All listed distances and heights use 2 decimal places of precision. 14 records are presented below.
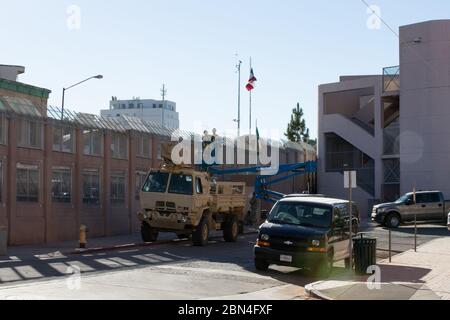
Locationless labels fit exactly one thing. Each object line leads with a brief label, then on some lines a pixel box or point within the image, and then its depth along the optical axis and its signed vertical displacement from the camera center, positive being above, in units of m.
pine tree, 68.75 +5.49
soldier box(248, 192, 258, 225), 36.81 -1.68
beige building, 42.94 +3.91
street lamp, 43.86 +6.98
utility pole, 121.86 +16.32
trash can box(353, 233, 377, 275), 16.09 -1.84
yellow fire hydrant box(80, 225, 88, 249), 22.14 -1.99
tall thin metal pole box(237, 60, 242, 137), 61.19 +7.51
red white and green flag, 46.75 +7.07
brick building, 23.79 +0.44
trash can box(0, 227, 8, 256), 19.80 -1.89
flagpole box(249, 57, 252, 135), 58.58 +5.64
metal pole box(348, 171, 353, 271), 16.34 -1.27
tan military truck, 23.31 -0.87
